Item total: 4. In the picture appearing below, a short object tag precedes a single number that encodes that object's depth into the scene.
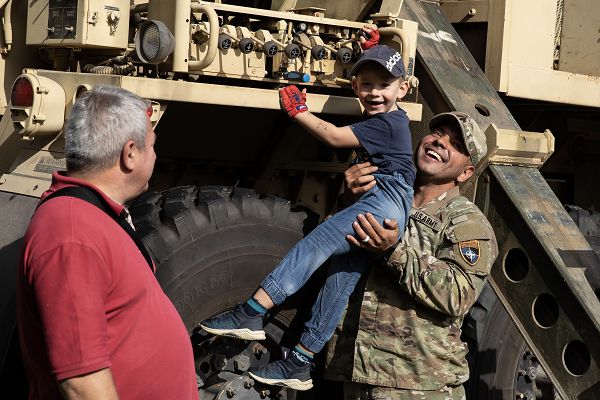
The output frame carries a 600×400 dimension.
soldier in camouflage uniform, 4.12
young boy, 4.11
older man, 2.65
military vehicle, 4.25
